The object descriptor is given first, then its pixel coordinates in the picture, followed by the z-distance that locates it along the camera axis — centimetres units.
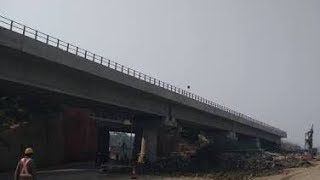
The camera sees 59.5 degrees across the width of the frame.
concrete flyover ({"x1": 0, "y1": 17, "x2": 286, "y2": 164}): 1905
